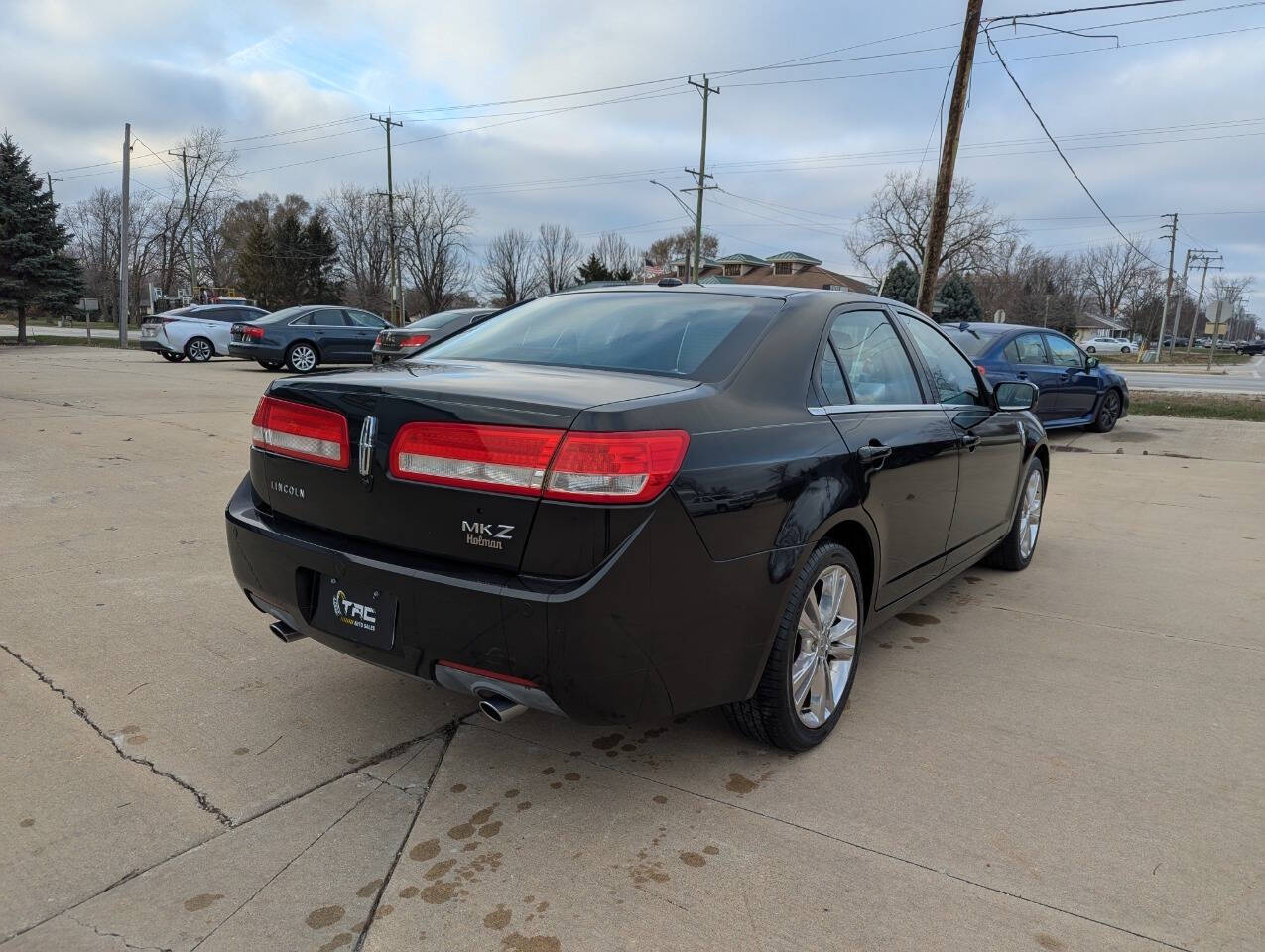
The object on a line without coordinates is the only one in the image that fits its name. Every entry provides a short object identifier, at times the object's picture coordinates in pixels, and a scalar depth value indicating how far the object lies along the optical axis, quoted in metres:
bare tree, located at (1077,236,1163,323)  108.69
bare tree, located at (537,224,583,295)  74.62
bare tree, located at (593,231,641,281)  75.69
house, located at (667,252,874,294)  71.81
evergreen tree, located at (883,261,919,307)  48.19
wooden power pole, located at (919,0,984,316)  14.66
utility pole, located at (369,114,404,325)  44.17
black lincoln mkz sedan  2.25
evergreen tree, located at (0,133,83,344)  29.42
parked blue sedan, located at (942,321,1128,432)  10.56
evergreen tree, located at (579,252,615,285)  59.81
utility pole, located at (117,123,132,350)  30.38
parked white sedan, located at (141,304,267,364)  21.17
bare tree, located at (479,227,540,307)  73.12
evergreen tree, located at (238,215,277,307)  61.81
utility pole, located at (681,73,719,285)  37.03
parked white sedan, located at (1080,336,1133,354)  70.97
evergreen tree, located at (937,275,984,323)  51.16
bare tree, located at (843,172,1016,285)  57.81
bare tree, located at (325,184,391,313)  71.19
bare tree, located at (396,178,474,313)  69.25
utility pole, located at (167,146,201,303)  54.91
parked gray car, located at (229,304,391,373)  18.16
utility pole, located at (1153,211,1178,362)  66.17
